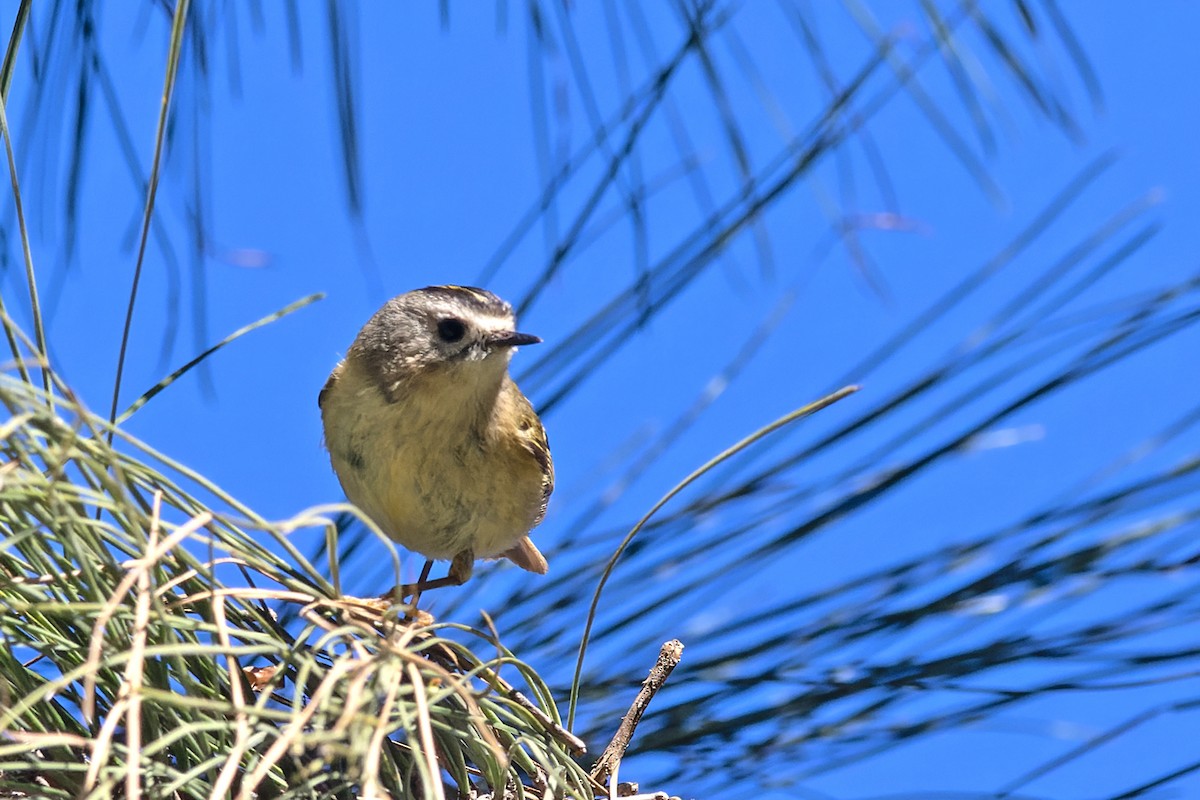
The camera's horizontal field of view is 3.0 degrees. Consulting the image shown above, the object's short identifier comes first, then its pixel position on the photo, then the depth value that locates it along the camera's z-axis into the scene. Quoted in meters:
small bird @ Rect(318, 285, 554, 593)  4.30
